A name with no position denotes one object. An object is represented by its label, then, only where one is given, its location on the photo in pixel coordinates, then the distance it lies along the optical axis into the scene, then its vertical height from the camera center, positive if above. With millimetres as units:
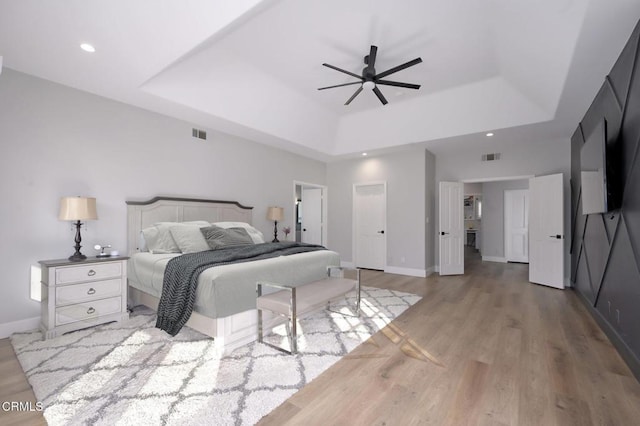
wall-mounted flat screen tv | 2539 +405
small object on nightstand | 3342 -439
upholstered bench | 2482 -786
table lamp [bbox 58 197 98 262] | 3027 +25
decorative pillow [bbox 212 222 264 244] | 4332 -215
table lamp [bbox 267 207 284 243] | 5576 +14
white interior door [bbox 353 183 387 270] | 6555 -230
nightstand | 2828 -834
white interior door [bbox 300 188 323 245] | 7387 -27
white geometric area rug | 1758 -1212
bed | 2482 -617
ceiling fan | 3148 +1651
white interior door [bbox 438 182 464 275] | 6035 -281
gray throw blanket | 2596 -623
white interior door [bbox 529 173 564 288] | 4977 -253
